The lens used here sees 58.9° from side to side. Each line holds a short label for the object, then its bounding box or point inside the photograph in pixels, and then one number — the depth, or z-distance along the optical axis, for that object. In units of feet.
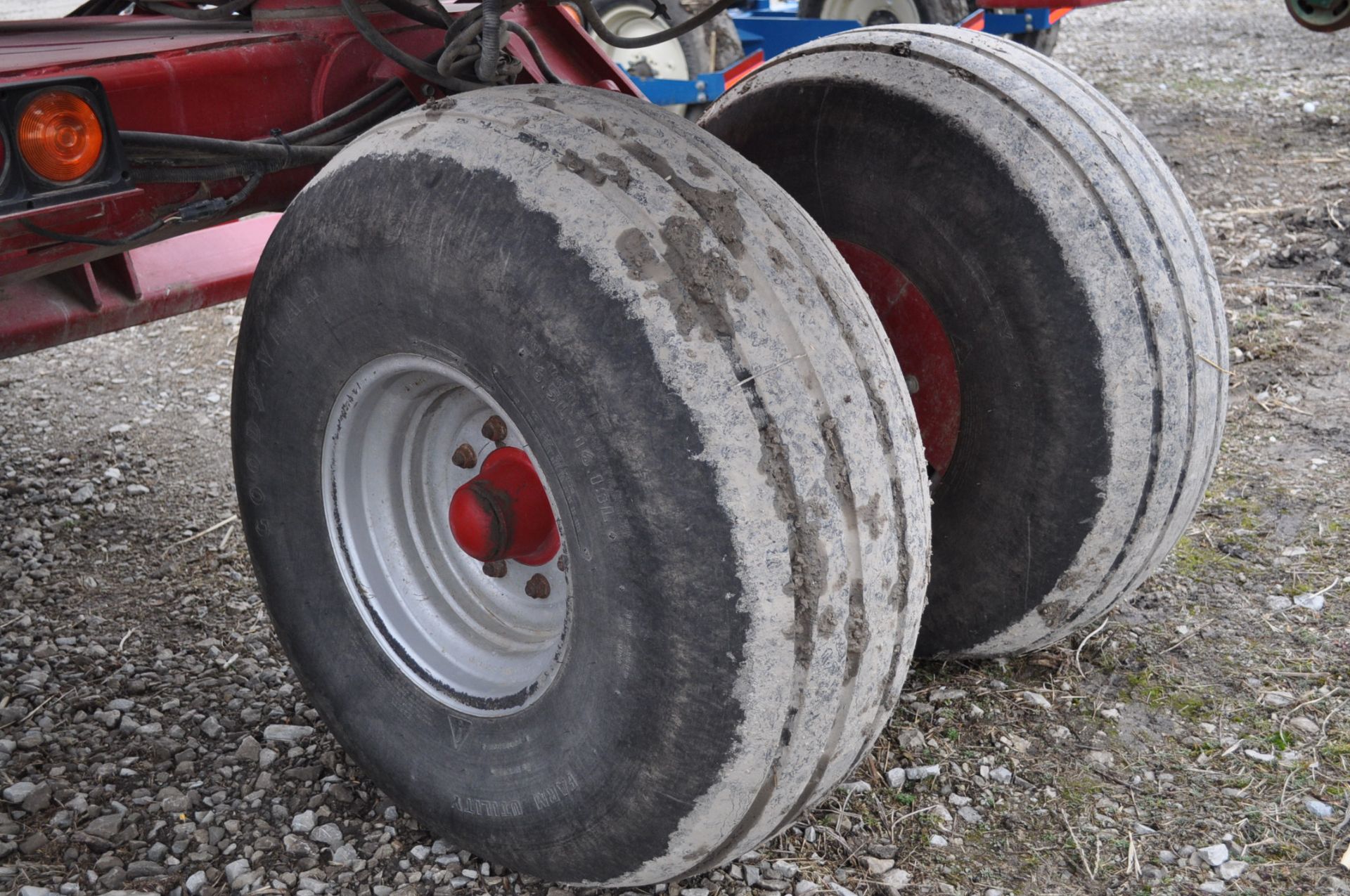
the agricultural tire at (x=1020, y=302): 6.75
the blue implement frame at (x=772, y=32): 17.43
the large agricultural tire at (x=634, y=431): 4.78
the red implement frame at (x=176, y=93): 6.71
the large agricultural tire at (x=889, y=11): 20.13
